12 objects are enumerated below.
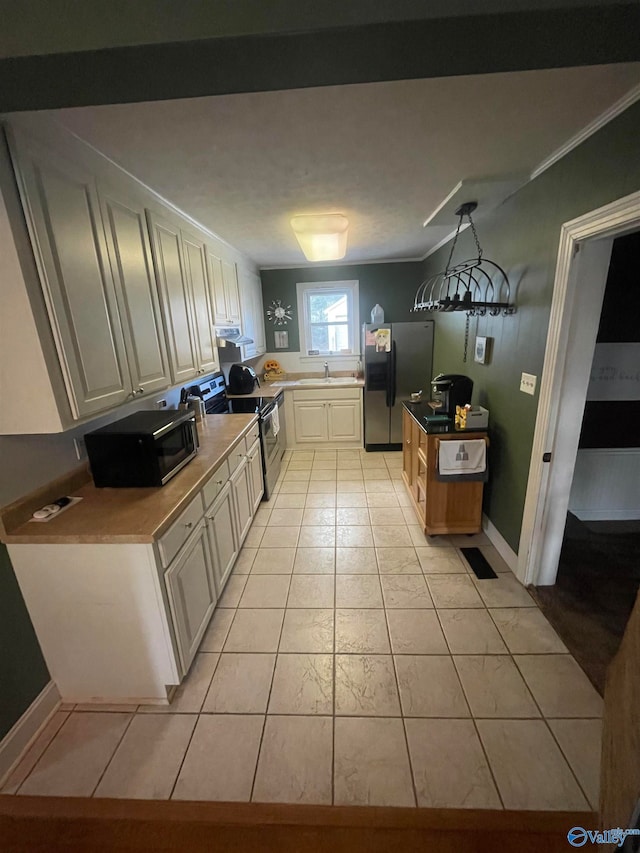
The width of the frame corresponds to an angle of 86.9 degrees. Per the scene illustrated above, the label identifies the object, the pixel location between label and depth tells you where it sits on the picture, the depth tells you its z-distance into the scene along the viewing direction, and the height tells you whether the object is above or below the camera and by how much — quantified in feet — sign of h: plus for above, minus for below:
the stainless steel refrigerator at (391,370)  13.32 -1.72
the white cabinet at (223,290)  9.57 +1.30
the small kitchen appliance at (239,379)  12.07 -1.62
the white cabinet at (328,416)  14.74 -3.72
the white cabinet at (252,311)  12.40 +0.83
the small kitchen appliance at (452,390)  8.99 -1.71
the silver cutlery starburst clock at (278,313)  15.75 +0.81
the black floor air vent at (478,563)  7.55 -5.40
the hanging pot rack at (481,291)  7.44 +0.74
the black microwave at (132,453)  5.42 -1.83
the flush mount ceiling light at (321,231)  7.93 +2.27
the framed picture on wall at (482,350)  8.65 -0.68
